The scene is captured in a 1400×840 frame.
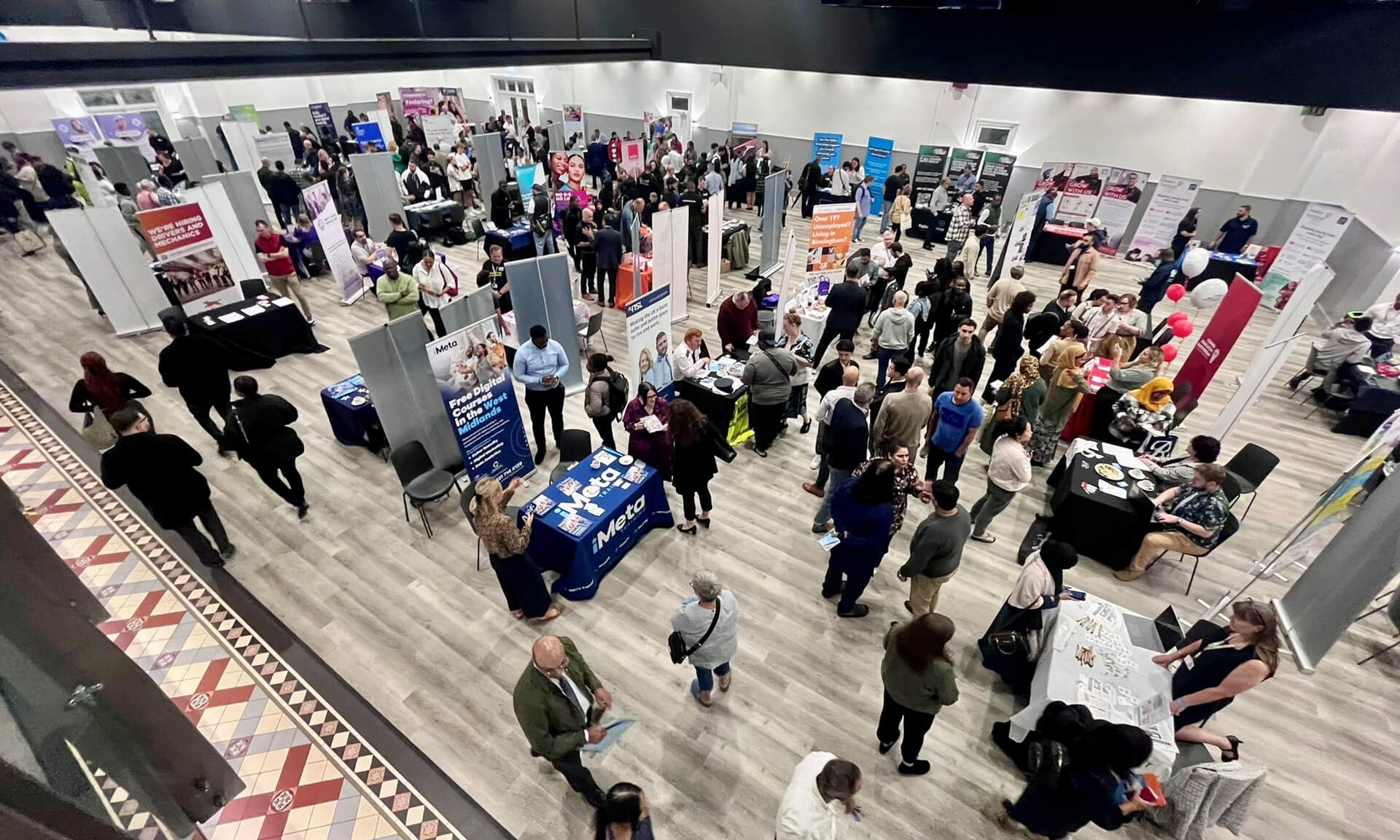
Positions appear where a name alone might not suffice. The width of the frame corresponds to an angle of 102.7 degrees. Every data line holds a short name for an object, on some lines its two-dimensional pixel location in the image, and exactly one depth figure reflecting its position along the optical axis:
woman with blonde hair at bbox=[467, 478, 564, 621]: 3.78
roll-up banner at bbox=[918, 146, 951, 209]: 14.48
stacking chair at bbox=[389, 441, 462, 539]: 5.07
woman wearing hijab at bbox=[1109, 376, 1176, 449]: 5.66
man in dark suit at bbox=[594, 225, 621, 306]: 8.88
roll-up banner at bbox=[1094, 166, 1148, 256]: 12.50
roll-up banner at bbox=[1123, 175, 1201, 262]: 11.91
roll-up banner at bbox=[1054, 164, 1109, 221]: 12.95
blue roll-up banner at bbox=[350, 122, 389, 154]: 16.05
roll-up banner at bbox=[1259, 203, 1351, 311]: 9.55
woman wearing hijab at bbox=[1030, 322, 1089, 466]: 5.67
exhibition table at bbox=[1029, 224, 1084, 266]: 12.59
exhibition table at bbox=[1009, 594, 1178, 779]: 3.25
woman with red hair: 4.86
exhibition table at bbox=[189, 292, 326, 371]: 7.27
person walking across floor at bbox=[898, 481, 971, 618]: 3.59
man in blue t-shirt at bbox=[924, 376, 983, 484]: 5.02
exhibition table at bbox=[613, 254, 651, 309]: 9.24
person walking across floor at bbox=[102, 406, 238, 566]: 4.07
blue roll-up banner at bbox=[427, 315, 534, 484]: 5.09
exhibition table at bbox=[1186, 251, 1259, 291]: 10.83
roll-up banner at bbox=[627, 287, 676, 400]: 5.80
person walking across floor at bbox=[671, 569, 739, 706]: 3.24
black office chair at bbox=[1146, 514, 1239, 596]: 4.75
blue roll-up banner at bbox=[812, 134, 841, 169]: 15.89
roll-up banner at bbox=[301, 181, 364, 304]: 8.66
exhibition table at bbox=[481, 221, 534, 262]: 9.97
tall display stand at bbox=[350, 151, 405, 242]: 10.62
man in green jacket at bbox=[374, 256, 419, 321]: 7.10
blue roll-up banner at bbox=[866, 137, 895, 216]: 15.23
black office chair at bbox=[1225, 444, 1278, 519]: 5.00
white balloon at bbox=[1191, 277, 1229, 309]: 8.30
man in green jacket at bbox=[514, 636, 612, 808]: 2.77
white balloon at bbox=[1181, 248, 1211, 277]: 9.80
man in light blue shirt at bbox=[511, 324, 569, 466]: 5.50
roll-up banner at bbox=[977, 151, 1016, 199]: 13.82
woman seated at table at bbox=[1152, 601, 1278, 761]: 3.09
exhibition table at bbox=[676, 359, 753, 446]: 6.05
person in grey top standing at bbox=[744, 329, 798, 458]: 5.63
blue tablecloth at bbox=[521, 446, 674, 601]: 4.48
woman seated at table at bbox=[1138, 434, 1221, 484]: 4.52
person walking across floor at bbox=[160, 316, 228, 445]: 5.34
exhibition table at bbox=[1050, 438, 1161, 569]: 4.82
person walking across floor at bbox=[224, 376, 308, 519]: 4.77
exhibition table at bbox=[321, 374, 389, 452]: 6.01
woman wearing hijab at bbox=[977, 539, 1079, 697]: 3.52
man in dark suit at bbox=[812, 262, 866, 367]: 7.00
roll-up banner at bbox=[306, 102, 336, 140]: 17.64
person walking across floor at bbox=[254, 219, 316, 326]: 8.28
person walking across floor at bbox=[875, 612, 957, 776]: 2.80
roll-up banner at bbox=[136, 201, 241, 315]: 7.56
